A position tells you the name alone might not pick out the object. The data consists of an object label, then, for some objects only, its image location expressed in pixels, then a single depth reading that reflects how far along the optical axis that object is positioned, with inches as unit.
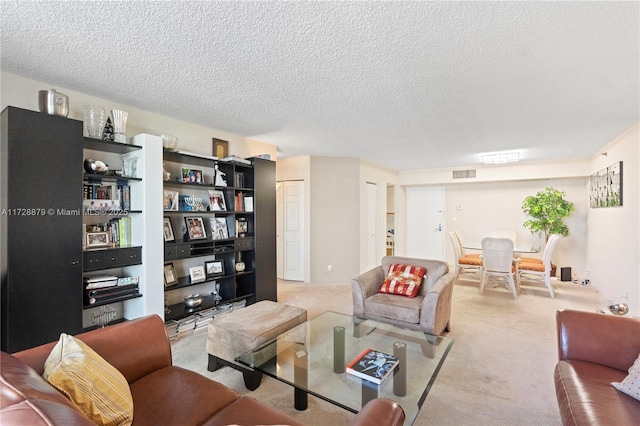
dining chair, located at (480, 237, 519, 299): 173.2
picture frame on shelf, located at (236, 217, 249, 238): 155.4
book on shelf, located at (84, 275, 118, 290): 103.0
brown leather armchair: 50.1
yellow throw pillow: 42.3
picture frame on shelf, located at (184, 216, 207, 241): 135.6
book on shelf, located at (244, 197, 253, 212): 158.6
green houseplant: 220.2
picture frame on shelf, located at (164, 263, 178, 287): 127.0
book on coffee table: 68.6
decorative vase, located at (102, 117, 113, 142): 108.0
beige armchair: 107.0
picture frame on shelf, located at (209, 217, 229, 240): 143.9
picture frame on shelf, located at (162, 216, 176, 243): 127.9
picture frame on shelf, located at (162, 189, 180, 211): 127.1
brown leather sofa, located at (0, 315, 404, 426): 28.2
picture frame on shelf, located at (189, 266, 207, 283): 134.9
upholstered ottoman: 85.3
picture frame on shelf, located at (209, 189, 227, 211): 143.4
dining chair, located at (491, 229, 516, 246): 241.3
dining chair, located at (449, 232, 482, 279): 199.0
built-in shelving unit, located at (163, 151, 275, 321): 130.1
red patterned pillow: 123.9
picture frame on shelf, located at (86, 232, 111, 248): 104.1
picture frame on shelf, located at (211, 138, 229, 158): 152.9
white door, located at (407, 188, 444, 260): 299.1
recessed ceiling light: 195.4
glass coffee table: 64.3
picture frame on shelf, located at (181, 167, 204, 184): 135.0
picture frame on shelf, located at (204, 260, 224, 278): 142.1
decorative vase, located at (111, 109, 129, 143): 109.2
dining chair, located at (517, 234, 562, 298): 177.8
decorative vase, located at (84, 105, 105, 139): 103.9
